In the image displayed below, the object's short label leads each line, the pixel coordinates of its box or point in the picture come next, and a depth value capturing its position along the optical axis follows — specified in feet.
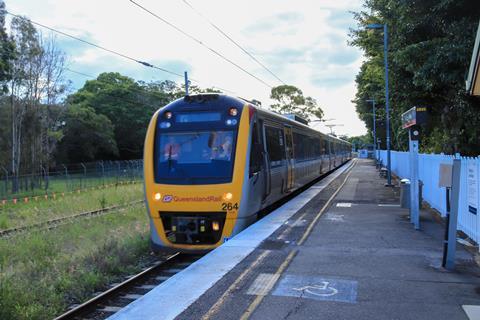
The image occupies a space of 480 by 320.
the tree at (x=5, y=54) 82.92
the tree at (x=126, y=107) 203.51
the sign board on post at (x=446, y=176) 22.72
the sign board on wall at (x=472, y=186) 27.99
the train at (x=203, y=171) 29.91
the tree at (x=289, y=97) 264.31
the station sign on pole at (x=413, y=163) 32.89
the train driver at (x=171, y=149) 31.50
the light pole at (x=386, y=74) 66.08
